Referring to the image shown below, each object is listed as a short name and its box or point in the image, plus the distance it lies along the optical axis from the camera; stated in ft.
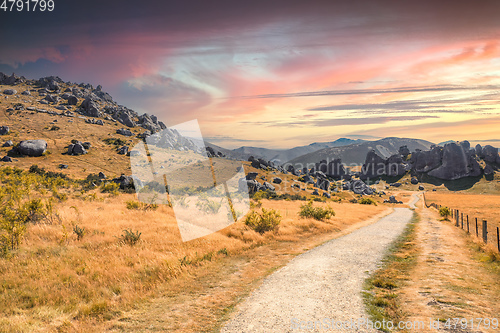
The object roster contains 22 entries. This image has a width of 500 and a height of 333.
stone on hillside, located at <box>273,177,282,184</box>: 335.77
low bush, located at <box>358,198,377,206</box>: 201.16
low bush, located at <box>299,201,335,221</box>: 74.08
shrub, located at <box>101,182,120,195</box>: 112.03
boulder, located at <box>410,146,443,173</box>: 607.04
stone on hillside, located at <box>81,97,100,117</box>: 456.86
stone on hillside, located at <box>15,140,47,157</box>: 217.15
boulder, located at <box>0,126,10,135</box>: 258.37
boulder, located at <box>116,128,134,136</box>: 395.12
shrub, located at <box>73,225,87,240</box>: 42.50
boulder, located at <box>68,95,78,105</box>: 488.60
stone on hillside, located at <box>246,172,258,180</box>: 303.68
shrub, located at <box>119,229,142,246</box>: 41.34
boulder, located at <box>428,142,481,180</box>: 538.88
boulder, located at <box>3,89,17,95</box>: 428.23
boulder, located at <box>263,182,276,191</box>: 206.45
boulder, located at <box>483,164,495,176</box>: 524.98
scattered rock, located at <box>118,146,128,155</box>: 295.60
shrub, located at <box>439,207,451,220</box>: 113.50
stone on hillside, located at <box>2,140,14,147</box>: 230.15
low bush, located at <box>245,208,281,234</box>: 56.03
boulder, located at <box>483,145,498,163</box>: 567.05
